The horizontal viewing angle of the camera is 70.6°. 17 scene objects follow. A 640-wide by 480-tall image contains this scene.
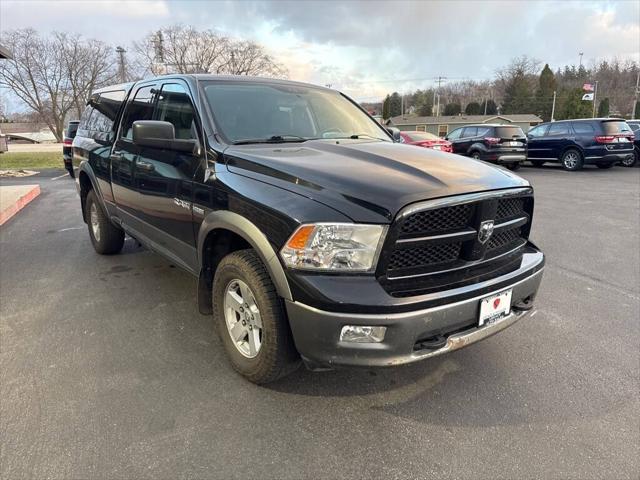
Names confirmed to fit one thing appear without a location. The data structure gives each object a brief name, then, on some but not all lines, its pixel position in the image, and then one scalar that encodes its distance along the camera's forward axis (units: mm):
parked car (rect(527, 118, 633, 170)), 14906
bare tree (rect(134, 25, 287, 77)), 45188
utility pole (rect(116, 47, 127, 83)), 33431
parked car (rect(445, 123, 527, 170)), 15391
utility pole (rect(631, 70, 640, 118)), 51431
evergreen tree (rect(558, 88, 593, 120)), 56688
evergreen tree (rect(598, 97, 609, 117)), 62012
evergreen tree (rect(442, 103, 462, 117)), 82262
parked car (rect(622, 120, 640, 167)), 16719
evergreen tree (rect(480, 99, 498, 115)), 85938
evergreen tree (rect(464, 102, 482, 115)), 81625
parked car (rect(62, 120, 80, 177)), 11557
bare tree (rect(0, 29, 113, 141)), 43562
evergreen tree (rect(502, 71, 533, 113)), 79125
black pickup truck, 2160
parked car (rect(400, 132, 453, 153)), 14016
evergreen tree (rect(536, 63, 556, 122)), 76625
